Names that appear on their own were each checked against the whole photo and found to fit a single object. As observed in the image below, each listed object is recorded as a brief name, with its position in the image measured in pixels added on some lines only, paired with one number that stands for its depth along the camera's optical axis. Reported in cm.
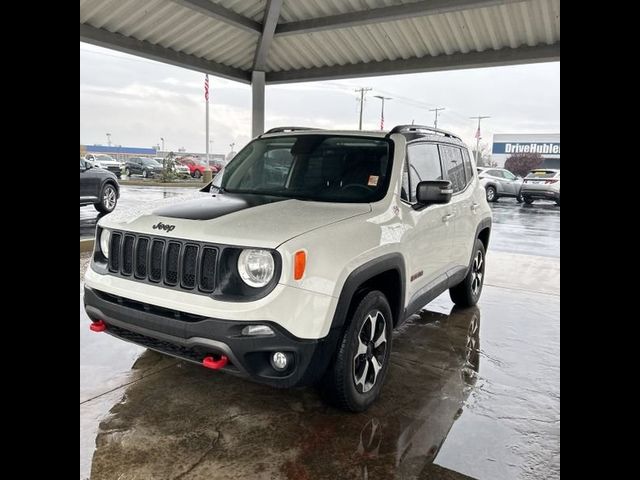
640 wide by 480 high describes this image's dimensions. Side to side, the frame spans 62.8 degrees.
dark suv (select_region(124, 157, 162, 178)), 3300
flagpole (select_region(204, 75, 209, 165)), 3219
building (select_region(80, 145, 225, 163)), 7169
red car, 3506
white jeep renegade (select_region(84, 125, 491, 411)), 273
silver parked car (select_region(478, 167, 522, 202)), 2262
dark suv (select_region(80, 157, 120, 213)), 1190
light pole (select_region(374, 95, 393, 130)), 5088
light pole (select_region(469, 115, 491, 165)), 5420
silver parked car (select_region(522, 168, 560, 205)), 2066
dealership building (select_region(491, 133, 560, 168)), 5481
